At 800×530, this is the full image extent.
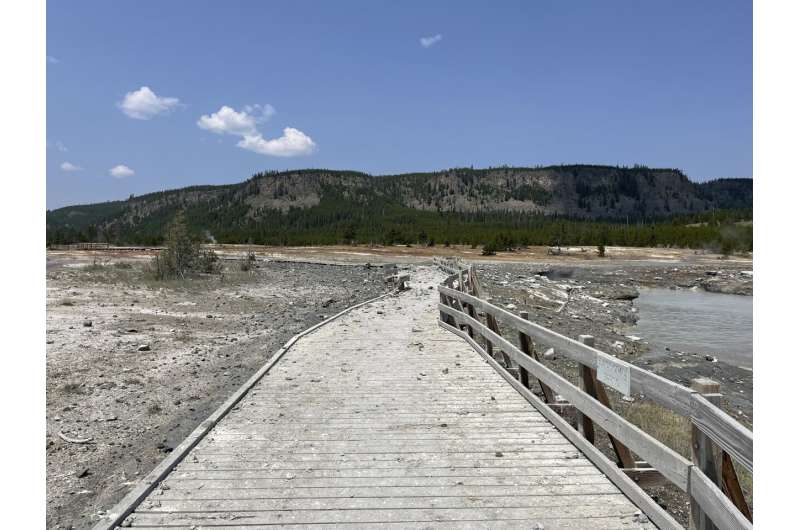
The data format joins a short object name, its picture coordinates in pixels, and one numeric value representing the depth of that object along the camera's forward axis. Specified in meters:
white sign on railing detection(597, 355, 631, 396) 4.25
